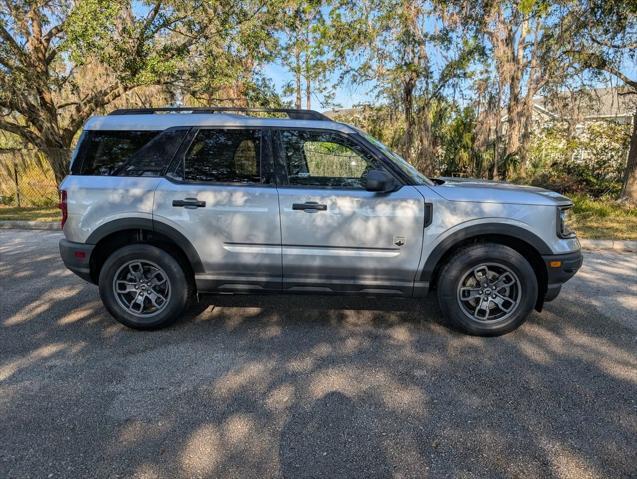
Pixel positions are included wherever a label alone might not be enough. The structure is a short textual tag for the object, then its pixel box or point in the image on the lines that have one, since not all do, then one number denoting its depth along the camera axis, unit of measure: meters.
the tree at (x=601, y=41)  10.06
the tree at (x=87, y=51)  10.27
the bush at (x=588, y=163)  13.65
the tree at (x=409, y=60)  13.23
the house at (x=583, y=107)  13.23
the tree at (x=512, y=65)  12.02
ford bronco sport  3.76
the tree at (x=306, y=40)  13.22
